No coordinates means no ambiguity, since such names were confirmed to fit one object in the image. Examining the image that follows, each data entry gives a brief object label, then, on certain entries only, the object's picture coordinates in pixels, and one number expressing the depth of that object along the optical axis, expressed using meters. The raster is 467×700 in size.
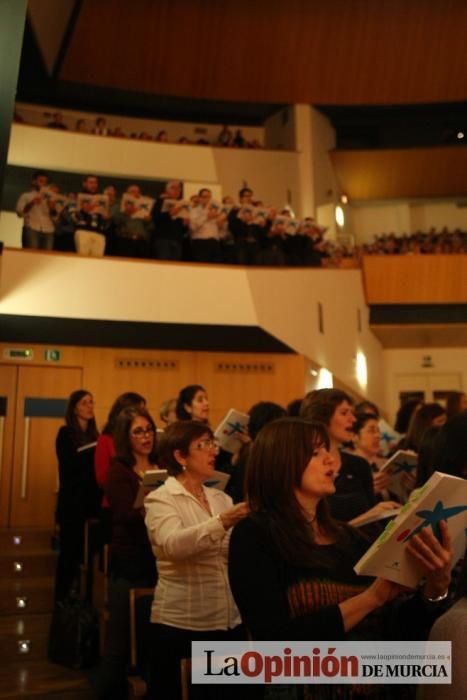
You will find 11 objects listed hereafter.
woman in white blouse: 2.57
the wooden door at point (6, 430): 8.24
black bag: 3.99
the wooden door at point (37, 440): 8.33
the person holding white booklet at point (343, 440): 3.06
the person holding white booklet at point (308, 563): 1.74
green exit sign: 8.89
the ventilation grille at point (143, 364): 9.17
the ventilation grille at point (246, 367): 9.52
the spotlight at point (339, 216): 15.49
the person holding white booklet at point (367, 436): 4.50
